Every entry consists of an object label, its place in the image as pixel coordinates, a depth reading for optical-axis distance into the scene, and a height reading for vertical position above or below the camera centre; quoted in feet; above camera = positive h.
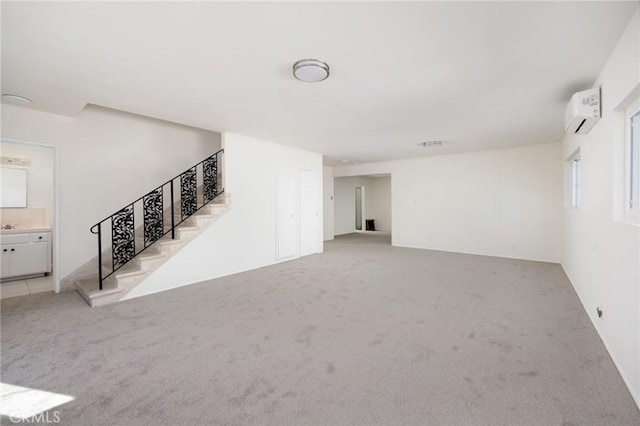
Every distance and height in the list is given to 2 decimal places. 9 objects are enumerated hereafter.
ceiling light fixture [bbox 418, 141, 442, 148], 19.48 +4.46
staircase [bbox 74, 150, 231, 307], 13.03 -1.19
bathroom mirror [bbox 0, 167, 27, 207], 17.01 +1.47
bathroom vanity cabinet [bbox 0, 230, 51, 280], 15.61 -2.30
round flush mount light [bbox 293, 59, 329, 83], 8.34 +4.13
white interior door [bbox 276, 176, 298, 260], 20.54 -0.65
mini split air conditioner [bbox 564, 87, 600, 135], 8.89 +3.15
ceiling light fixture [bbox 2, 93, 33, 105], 11.32 +4.53
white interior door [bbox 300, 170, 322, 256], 22.65 -0.24
